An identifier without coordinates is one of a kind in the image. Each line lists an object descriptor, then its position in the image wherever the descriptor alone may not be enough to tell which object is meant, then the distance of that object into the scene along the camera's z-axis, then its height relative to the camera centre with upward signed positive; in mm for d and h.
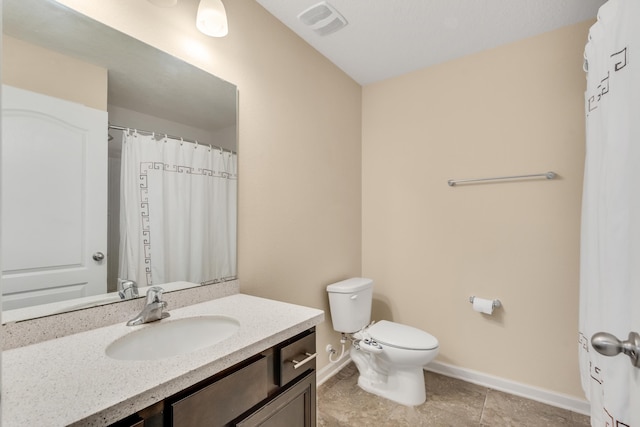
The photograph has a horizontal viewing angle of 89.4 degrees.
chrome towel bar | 1959 +232
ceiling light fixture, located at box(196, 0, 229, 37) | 1344 +823
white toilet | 1894 -795
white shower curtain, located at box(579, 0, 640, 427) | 818 -2
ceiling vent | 1756 +1108
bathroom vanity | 704 -408
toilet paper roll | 2084 -596
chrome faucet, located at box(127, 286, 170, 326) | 1166 -354
